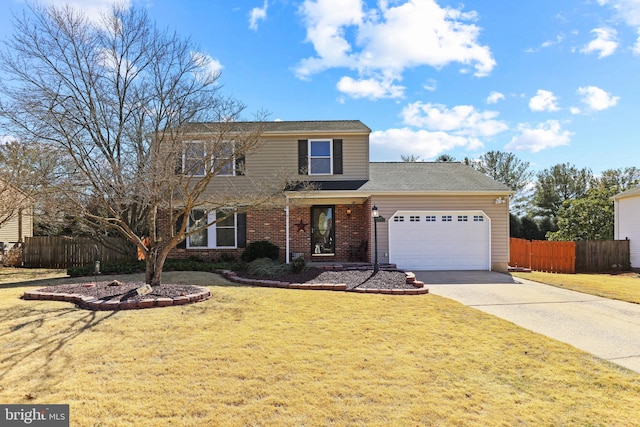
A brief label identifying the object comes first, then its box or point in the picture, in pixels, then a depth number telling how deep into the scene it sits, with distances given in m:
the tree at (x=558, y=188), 31.73
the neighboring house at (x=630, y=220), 16.08
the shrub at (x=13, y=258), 15.40
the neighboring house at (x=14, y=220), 9.48
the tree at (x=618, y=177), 30.69
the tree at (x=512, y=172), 33.72
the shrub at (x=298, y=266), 10.86
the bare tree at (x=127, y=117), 7.89
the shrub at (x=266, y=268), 10.80
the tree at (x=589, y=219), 20.72
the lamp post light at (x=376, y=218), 11.09
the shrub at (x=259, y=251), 13.19
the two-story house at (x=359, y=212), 13.03
